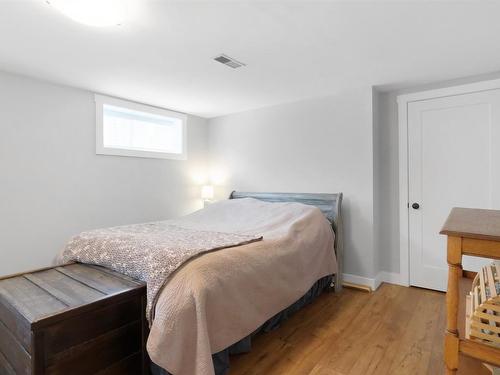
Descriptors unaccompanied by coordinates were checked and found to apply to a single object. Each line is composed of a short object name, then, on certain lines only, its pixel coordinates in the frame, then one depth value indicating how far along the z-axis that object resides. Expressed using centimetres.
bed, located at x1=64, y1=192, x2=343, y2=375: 141
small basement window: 332
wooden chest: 126
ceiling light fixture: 158
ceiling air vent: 234
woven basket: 92
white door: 271
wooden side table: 90
